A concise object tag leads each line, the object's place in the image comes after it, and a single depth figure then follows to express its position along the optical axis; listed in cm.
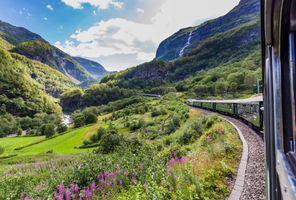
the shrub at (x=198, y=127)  1602
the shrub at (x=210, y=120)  1638
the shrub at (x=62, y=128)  7275
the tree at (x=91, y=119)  7696
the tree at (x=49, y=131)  6822
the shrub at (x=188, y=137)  1507
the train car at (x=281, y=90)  136
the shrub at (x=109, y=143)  2100
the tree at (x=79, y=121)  7806
